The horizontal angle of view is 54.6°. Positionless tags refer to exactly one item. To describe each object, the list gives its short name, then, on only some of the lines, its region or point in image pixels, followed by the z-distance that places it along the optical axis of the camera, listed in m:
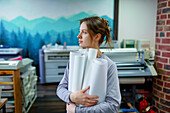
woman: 0.84
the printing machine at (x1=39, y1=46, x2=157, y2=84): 2.27
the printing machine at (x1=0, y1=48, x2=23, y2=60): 4.30
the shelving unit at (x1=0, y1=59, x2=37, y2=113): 2.30
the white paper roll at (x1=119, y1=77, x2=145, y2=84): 2.33
